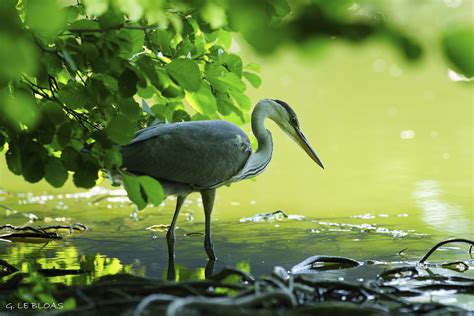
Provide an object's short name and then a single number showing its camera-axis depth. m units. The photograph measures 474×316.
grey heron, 12.45
